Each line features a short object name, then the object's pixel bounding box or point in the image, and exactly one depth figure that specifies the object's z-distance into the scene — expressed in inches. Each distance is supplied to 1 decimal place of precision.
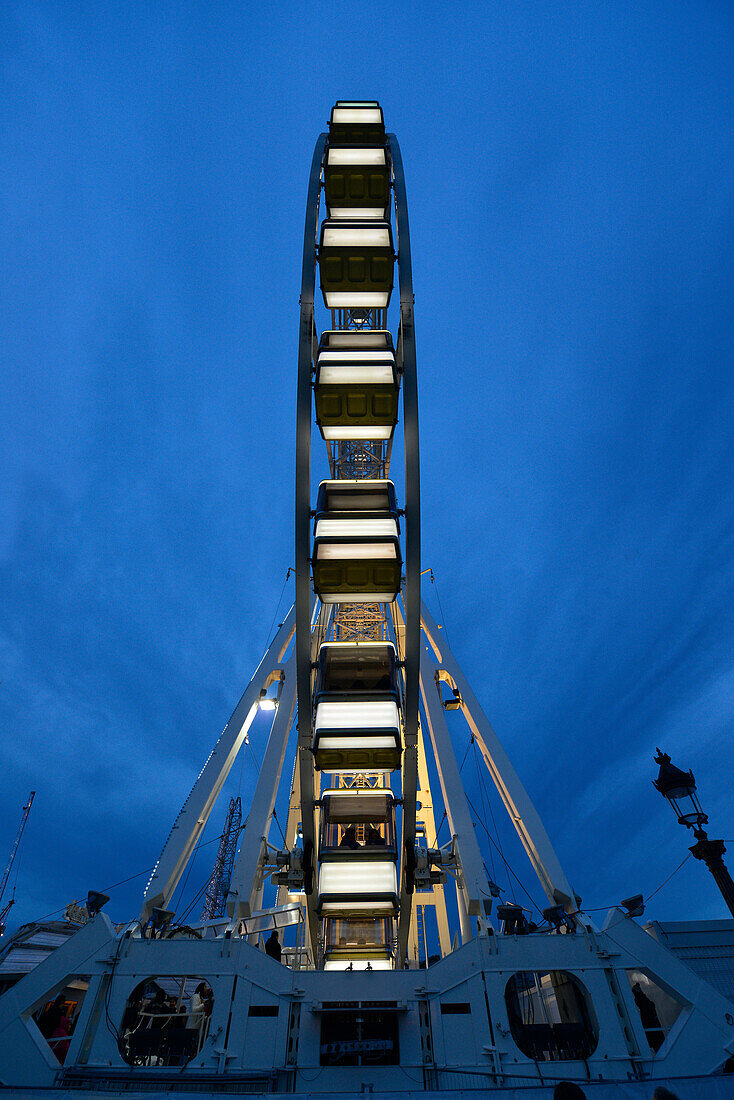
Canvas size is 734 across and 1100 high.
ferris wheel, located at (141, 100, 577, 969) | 600.4
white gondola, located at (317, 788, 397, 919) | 605.6
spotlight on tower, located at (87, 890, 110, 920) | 568.3
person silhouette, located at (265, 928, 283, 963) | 660.1
